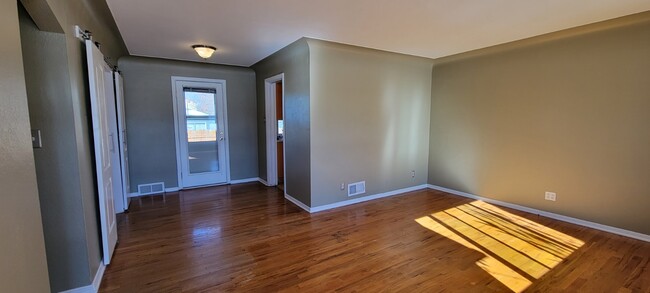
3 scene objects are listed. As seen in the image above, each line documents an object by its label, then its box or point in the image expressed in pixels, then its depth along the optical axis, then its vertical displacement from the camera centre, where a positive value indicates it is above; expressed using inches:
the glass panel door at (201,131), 201.8 -5.0
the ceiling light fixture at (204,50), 150.4 +40.0
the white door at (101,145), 89.6 -7.1
